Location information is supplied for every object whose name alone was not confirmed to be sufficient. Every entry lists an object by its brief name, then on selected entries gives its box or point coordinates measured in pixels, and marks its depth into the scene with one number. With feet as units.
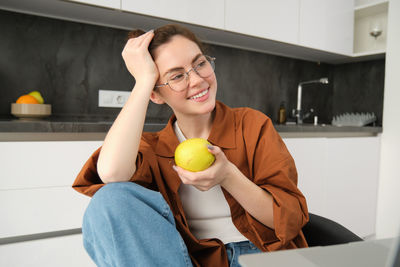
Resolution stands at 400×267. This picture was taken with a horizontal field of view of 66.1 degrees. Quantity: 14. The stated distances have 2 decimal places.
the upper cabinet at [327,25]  7.57
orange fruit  4.88
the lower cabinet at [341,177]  6.68
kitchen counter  3.88
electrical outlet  6.36
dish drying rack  8.44
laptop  0.93
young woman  2.32
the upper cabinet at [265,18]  6.40
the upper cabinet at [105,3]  4.95
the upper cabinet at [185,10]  5.37
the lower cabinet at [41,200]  3.93
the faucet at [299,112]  8.65
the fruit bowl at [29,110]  4.80
